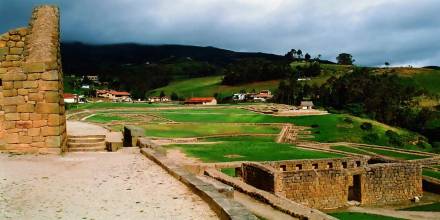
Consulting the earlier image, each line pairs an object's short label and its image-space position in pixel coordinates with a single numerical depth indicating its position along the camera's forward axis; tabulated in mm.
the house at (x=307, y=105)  88562
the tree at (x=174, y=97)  141000
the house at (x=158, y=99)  138862
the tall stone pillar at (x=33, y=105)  15594
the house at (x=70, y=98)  115612
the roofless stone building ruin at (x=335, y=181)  23172
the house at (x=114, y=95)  146750
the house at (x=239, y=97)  128050
